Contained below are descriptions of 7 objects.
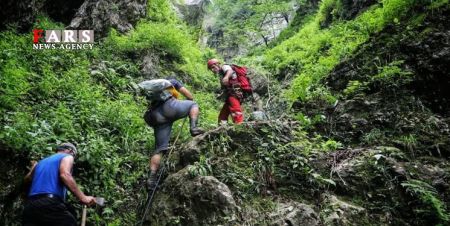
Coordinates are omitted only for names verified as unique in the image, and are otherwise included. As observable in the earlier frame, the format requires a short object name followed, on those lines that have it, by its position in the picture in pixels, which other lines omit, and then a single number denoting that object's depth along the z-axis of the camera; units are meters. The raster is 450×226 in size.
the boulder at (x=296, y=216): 5.74
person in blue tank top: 5.17
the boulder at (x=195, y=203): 5.98
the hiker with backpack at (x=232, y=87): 8.56
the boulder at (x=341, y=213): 5.75
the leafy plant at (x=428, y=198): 5.43
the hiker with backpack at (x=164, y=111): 7.65
